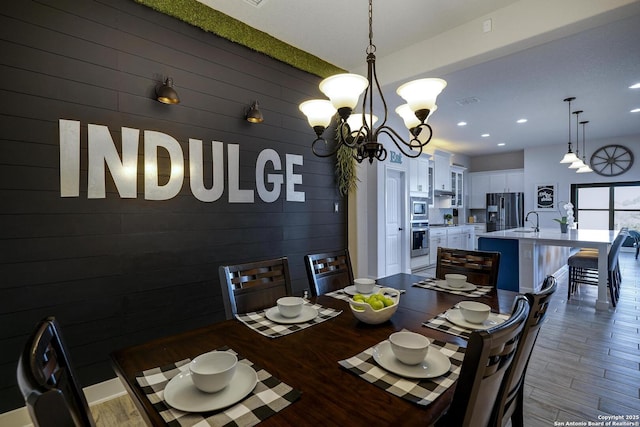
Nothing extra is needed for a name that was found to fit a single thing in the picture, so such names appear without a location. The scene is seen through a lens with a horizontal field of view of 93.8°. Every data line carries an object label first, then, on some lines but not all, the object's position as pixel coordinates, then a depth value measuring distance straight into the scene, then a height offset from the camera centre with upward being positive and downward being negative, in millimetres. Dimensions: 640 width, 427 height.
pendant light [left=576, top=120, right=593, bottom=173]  5414 +1352
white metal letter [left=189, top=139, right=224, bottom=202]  2453 +346
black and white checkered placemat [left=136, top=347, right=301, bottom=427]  767 -531
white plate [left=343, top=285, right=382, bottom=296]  1821 -484
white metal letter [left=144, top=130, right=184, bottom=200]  2215 +352
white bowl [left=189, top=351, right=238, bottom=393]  836 -472
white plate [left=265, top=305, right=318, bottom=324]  1420 -512
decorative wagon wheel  6691 +1212
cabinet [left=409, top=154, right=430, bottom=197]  5840 +739
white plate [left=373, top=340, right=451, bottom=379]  946 -507
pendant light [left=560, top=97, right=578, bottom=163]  4727 +881
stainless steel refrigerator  7941 +20
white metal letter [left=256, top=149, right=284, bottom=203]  2910 +352
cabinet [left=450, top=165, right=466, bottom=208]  7892 +723
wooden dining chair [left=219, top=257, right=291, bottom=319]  1597 -420
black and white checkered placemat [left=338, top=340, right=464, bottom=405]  857 -518
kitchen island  3693 -525
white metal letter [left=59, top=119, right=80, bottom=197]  1884 +345
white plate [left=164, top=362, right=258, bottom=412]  812 -523
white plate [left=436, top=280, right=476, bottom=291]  1873 -472
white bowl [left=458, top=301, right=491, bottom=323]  1332 -450
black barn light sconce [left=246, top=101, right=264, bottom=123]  2770 +905
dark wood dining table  788 -529
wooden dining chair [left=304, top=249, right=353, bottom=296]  1988 -415
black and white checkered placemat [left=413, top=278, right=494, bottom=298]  1781 -480
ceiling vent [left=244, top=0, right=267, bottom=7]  2440 +1724
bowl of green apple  1331 -431
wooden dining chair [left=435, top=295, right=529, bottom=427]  720 -400
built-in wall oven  5699 -502
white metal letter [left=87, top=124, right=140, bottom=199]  1982 +353
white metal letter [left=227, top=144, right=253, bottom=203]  2686 +356
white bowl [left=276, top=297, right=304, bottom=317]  1434 -463
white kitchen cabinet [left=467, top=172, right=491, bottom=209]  8609 +704
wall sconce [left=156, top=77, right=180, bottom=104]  2197 +876
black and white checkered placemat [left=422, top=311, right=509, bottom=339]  1267 -507
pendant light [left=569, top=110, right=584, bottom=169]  4934 +852
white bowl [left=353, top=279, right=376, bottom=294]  1795 -443
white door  4914 -154
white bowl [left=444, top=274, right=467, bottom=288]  1872 -428
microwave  5835 +91
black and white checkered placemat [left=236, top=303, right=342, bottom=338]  1321 -524
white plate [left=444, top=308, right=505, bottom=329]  1323 -495
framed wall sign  7543 +433
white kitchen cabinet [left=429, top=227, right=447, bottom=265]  6195 -581
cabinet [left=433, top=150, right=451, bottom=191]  6980 +1024
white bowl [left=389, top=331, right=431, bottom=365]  968 -457
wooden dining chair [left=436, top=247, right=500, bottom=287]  2023 -374
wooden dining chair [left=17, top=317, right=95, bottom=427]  491 -335
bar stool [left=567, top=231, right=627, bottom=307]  3667 -710
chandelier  1603 +628
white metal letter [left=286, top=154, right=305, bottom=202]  3182 +355
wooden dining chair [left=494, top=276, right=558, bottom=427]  930 -440
